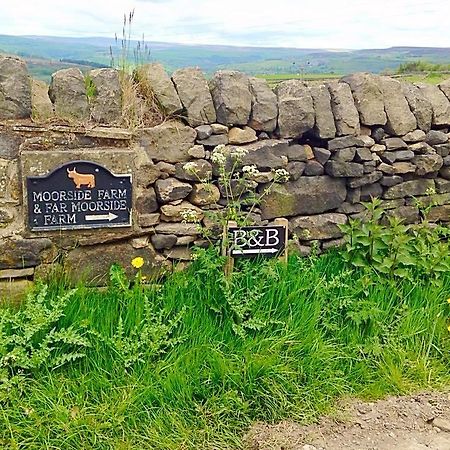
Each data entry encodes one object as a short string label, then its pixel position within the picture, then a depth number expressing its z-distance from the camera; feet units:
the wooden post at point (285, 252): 12.75
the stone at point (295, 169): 13.16
